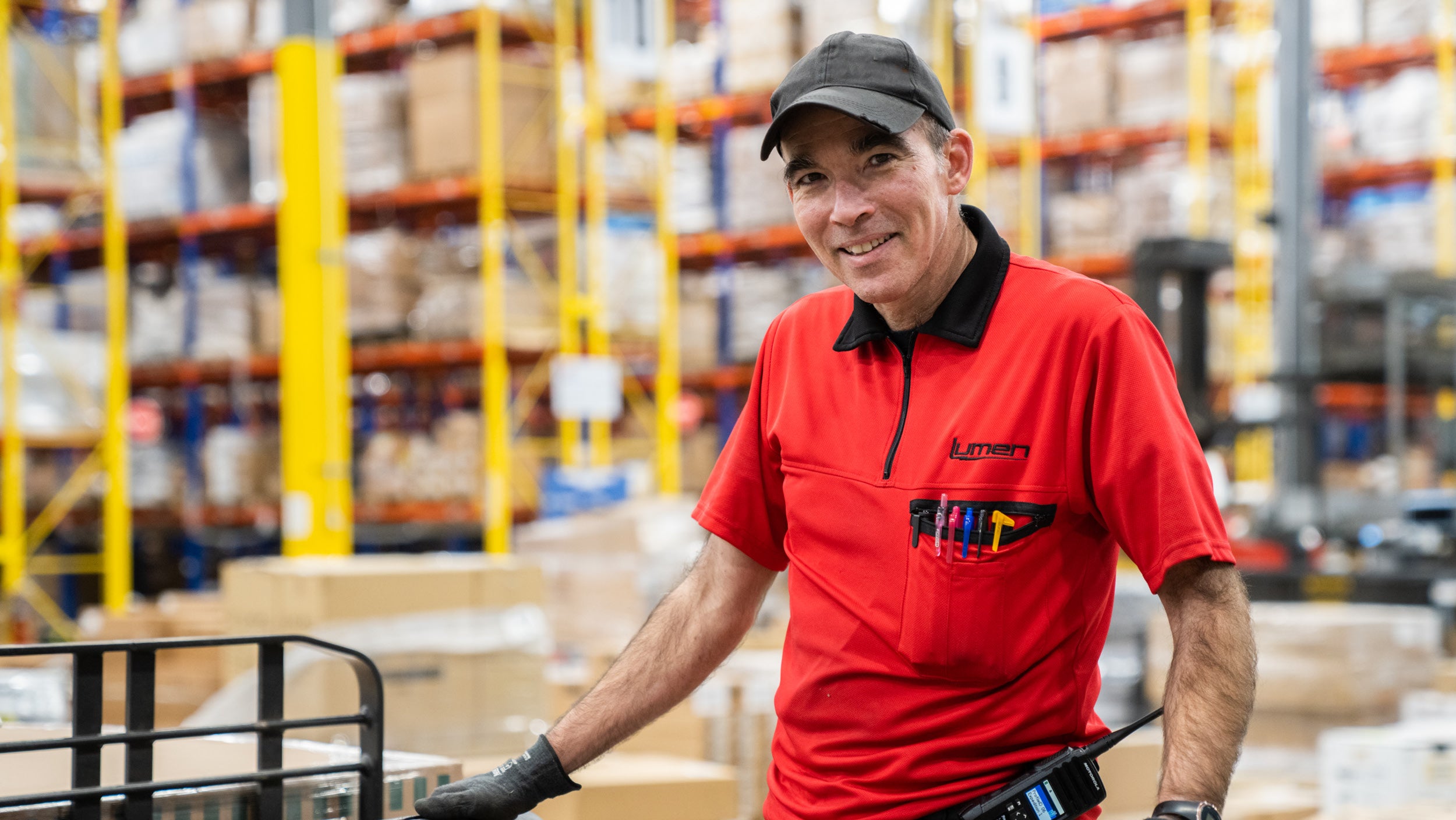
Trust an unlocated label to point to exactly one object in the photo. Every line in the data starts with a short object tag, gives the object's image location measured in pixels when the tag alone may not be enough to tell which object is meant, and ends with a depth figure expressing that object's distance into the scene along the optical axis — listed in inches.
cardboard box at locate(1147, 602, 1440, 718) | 185.3
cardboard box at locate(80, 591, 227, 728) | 188.7
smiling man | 61.1
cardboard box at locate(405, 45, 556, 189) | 340.2
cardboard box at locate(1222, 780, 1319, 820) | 151.2
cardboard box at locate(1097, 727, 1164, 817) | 136.7
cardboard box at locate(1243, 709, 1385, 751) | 185.8
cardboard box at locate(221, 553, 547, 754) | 150.0
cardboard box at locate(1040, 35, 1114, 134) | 415.8
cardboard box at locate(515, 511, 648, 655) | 238.4
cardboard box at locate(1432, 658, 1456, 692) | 197.0
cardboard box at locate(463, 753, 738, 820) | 118.3
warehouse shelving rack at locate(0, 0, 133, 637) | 377.7
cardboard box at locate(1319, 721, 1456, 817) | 150.1
